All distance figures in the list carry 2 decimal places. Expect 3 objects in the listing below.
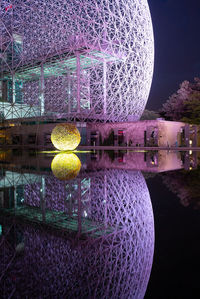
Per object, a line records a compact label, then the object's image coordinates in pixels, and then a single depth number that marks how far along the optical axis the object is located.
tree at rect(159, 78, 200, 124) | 40.53
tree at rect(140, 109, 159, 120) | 58.03
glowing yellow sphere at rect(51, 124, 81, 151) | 17.53
